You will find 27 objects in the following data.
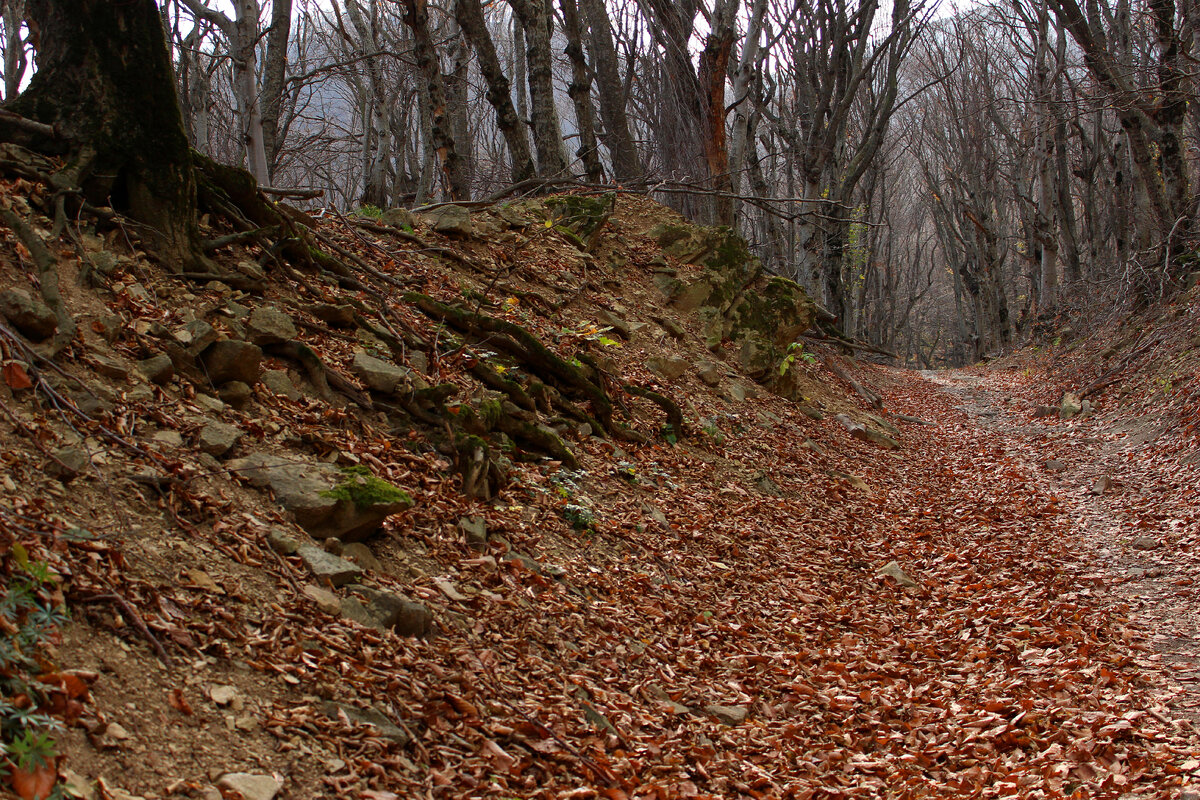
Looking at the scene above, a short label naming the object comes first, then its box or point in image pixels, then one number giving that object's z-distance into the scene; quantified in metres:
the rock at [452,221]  7.93
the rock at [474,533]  4.06
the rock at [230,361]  3.95
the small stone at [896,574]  5.57
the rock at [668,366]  8.15
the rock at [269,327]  4.39
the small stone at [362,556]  3.47
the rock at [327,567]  3.17
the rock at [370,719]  2.57
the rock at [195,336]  3.89
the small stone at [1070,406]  10.81
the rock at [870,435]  9.83
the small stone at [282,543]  3.16
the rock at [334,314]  5.12
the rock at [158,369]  3.62
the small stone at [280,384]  4.20
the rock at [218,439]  3.43
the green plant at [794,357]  10.07
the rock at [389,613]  3.10
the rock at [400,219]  7.81
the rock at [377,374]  4.76
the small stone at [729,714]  3.62
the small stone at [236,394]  3.90
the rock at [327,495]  3.43
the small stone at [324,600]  3.01
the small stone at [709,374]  8.74
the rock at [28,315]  3.17
